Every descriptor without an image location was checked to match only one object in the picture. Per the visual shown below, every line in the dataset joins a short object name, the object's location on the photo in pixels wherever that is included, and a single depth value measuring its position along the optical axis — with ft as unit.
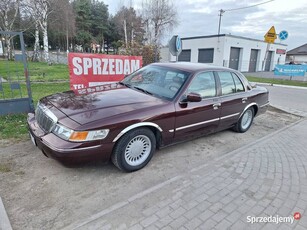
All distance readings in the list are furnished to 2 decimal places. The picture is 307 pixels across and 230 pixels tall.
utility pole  124.98
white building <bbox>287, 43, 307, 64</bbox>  171.83
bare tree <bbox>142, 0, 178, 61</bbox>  99.79
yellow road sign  39.93
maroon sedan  8.75
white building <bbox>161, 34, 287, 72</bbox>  79.25
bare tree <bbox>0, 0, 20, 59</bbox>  69.79
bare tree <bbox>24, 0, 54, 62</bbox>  68.23
